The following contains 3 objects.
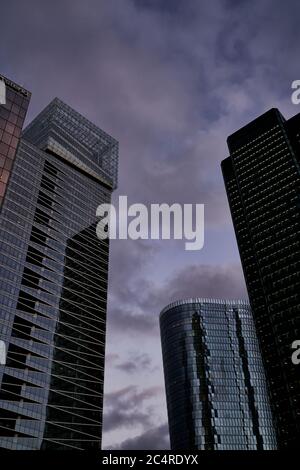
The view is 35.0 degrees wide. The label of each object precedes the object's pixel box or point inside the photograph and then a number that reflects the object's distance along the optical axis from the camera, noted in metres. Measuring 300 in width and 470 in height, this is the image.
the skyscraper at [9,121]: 45.38
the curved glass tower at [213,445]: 198.40
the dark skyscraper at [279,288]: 160.12
